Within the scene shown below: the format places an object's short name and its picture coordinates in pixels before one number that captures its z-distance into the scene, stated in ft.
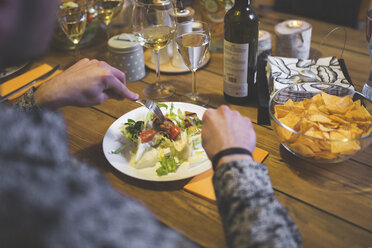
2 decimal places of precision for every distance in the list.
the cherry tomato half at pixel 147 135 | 3.29
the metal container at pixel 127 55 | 4.51
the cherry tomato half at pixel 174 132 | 3.35
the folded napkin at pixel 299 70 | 3.86
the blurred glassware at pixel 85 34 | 5.19
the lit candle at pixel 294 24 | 4.51
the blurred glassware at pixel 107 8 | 5.01
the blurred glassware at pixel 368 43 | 3.61
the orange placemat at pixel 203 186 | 2.87
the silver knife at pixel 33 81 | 4.19
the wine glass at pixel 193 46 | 3.80
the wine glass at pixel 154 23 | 4.05
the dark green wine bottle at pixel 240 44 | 3.68
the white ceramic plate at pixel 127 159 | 2.97
